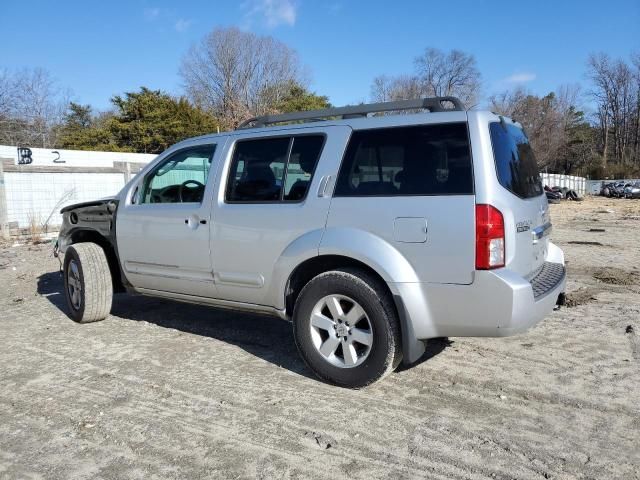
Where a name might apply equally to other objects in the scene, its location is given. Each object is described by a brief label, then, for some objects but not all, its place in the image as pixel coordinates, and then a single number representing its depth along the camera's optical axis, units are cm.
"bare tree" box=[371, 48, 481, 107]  5091
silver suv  340
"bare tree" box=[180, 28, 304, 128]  4528
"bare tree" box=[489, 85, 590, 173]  6253
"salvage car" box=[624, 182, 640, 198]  4700
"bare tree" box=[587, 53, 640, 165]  7394
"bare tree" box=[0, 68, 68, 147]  3312
